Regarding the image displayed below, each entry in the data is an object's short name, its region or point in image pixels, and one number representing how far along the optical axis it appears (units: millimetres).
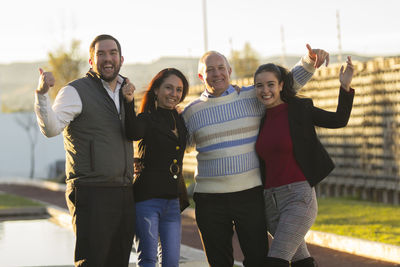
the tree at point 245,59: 63484
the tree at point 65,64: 42344
